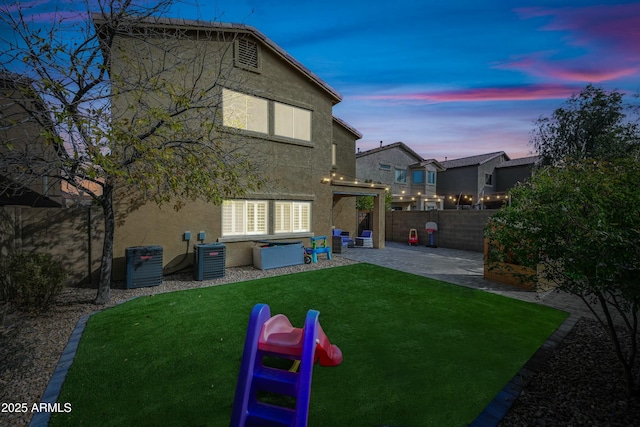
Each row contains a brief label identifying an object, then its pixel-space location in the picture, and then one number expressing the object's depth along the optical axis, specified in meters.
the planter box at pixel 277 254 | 10.80
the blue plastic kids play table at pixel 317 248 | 12.23
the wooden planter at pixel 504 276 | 8.35
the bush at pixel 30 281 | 6.00
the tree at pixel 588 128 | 16.52
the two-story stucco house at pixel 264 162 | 9.64
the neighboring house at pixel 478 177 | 35.16
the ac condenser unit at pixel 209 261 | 9.29
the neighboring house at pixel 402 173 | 29.08
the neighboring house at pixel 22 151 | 4.75
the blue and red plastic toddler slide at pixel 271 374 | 2.37
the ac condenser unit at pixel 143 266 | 8.31
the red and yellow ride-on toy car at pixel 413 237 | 18.61
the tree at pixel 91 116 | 4.92
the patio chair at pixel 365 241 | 18.17
